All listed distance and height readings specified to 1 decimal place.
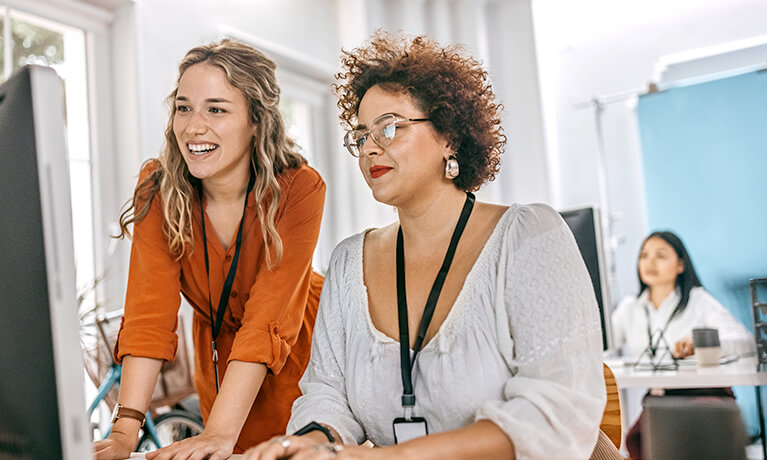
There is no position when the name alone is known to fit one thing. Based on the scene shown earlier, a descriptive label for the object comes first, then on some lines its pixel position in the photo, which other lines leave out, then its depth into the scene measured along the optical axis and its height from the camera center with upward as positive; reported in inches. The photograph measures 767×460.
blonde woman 61.2 +4.1
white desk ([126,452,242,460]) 48.3 -12.0
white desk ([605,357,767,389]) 106.2 -20.5
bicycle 111.2 -22.5
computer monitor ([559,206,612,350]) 105.0 +2.5
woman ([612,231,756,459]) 156.3 -13.5
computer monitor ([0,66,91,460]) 29.4 +1.1
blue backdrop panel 197.6 +19.3
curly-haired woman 44.3 -3.0
